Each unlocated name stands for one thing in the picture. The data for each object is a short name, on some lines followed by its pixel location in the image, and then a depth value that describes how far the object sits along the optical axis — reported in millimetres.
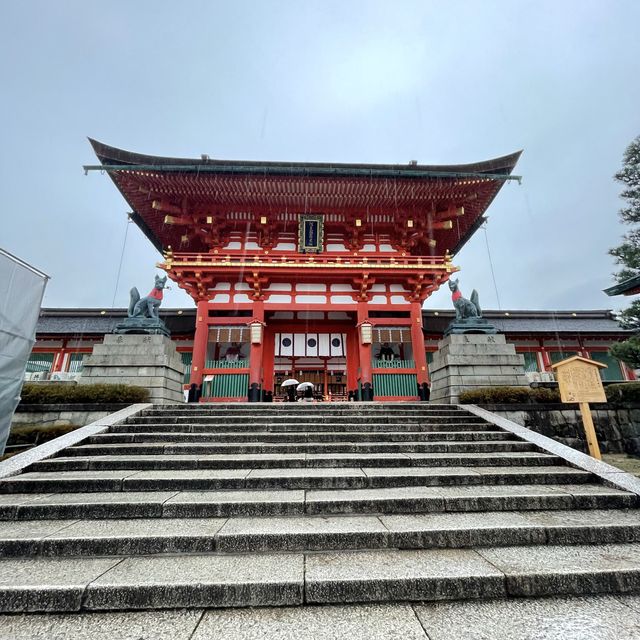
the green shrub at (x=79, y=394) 7492
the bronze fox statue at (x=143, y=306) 9836
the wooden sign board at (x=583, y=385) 5988
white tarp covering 5453
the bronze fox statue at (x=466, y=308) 9828
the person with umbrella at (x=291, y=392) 14573
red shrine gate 12016
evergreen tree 10469
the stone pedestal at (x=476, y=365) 8719
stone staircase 2400
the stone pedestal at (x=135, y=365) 8719
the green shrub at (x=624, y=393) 7898
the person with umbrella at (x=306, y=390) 13788
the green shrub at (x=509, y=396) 7859
